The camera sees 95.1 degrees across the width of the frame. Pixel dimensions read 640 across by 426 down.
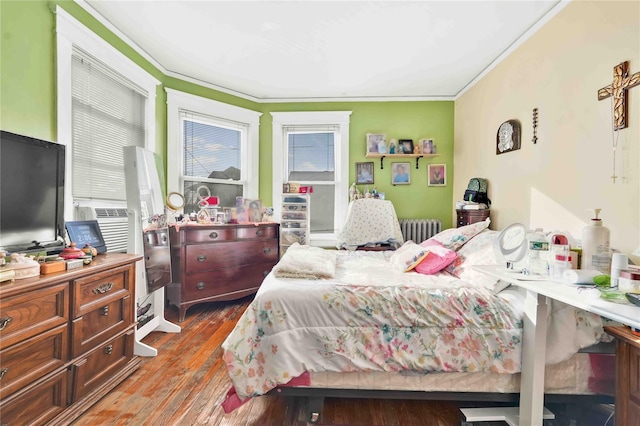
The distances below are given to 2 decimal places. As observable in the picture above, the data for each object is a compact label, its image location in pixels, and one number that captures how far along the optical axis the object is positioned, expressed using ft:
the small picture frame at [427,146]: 12.68
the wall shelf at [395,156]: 12.64
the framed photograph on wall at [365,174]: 13.24
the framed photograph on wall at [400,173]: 13.10
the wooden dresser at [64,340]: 4.17
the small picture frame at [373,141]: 12.96
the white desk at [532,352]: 4.40
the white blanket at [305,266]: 6.32
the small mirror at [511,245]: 5.43
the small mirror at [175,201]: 10.54
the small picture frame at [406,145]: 12.76
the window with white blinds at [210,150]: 11.64
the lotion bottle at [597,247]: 4.88
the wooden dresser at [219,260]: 9.87
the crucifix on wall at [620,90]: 5.30
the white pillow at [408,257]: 7.27
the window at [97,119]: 7.16
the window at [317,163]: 13.35
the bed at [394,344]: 5.06
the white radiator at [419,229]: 12.76
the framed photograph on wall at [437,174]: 12.96
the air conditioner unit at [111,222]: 7.91
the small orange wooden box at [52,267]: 4.89
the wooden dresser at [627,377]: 3.91
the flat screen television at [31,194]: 4.80
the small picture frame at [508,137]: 8.61
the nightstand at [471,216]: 9.89
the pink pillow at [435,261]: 7.13
